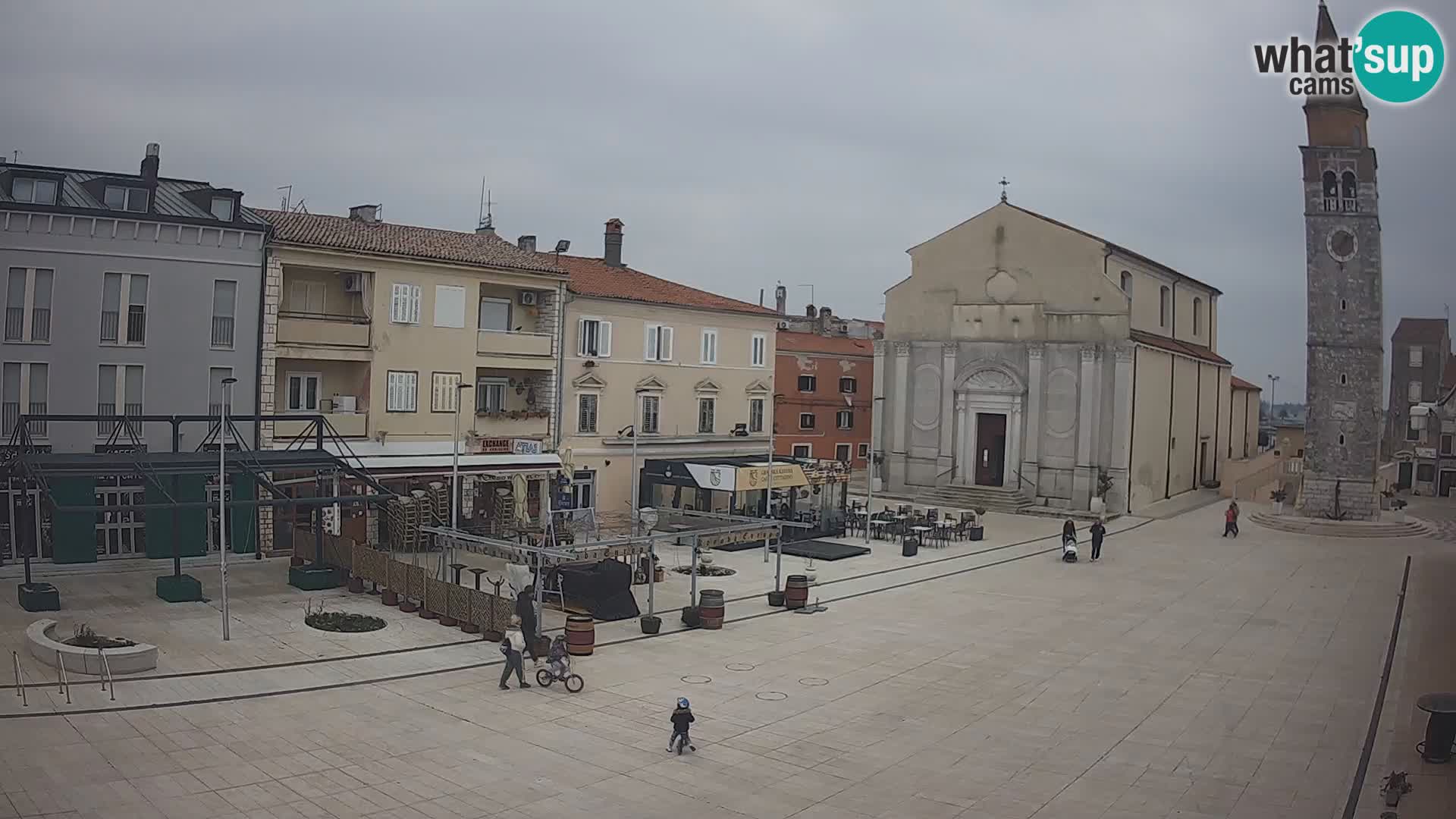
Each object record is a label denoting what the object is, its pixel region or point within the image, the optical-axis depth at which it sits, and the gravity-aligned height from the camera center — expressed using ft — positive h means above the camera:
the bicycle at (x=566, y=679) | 63.46 -15.78
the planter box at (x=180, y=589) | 82.99 -14.90
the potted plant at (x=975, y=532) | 135.54 -13.40
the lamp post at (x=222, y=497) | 73.46 -7.21
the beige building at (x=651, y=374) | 135.44 +4.92
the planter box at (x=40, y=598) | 77.15 -14.89
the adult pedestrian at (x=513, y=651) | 63.46 -14.24
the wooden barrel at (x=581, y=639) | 71.77 -15.07
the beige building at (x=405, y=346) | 111.24 +5.97
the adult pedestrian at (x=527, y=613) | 68.03 -12.84
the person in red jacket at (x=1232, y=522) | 146.41 -11.83
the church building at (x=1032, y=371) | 167.32 +8.76
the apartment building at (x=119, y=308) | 96.68 +7.67
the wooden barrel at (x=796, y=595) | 89.56 -14.50
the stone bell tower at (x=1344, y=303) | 149.79 +18.56
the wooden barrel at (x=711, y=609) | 81.56 -14.55
